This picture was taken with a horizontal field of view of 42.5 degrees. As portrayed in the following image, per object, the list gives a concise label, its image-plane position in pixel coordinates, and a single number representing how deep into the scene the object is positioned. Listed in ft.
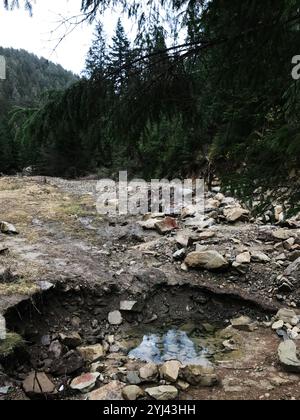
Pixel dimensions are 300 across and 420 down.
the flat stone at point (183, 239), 24.14
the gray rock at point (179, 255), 22.71
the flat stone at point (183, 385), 12.58
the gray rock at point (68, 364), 13.62
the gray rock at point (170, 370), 12.87
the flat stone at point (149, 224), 28.48
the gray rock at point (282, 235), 23.66
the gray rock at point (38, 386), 12.27
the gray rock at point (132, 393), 11.98
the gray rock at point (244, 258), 21.30
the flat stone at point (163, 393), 12.00
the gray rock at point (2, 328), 13.87
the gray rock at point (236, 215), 27.55
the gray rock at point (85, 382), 12.75
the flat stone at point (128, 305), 17.99
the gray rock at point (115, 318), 17.35
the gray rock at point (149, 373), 13.06
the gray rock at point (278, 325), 16.75
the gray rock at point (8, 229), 26.30
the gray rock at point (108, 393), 12.09
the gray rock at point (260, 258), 21.61
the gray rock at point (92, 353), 14.64
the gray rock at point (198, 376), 12.76
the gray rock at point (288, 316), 16.99
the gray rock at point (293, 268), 20.11
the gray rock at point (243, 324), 17.04
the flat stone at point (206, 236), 24.91
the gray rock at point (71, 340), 15.38
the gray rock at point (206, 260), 20.98
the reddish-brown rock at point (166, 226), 27.66
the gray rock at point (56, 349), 14.56
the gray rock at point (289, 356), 13.43
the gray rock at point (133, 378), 12.90
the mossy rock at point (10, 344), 13.23
